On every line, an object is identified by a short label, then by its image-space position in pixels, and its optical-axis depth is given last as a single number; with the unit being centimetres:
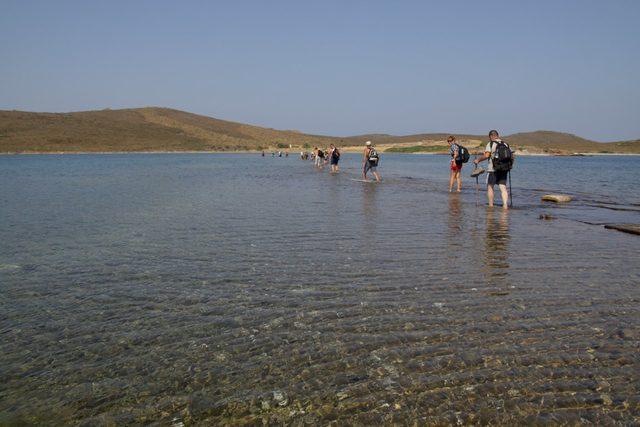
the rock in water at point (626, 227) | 1350
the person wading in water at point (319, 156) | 5638
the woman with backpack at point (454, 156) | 2438
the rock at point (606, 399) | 449
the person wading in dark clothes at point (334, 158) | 4399
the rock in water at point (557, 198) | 2233
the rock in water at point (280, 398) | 452
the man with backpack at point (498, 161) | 1831
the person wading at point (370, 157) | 3212
